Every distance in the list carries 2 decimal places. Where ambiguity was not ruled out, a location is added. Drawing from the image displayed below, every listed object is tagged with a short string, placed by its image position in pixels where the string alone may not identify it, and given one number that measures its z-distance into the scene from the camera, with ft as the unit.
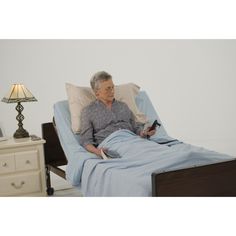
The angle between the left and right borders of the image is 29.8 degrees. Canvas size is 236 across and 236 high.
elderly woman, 9.30
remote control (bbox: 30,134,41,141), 9.96
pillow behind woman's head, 9.59
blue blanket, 7.07
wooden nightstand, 9.50
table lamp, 9.92
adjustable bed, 6.54
